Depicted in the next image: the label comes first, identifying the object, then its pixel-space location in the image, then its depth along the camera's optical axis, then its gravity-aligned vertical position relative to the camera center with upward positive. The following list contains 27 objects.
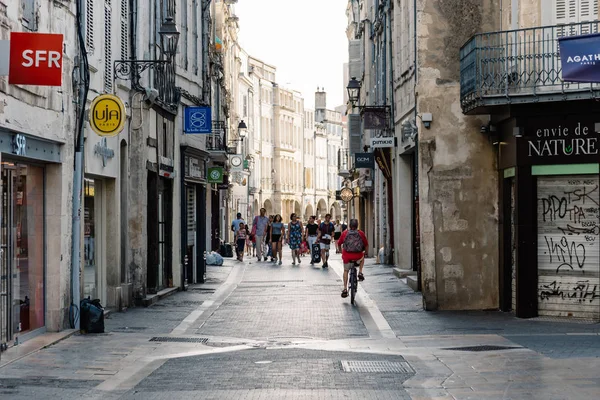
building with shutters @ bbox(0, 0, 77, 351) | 14.56 +0.70
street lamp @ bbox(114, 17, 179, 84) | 21.56 +3.14
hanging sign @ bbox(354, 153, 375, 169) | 41.31 +2.60
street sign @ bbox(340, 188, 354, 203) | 56.38 +1.98
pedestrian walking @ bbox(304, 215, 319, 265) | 42.97 +0.27
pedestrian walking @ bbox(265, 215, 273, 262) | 42.41 +0.01
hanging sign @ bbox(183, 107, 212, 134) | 28.23 +2.75
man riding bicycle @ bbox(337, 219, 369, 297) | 24.23 -0.17
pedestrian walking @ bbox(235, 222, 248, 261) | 44.16 -0.05
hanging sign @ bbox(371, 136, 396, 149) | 31.45 +2.44
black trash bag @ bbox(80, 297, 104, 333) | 17.42 -1.08
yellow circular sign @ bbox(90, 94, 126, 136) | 18.16 +1.85
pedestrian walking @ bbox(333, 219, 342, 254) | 66.85 +0.18
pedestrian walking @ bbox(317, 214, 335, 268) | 38.66 +0.02
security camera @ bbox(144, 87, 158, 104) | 23.20 +2.75
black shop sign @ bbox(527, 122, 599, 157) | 19.11 +1.47
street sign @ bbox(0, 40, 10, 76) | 12.98 +1.95
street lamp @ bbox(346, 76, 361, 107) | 45.91 +5.68
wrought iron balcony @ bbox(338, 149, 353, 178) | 65.17 +4.70
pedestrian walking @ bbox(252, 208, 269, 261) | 43.69 +0.40
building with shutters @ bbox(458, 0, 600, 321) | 19.12 +1.28
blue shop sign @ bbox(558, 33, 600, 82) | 13.60 +1.97
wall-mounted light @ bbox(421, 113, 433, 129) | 21.45 +2.07
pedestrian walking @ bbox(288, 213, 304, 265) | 40.81 +0.16
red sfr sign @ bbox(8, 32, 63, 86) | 13.63 +2.02
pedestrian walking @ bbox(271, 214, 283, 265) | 41.53 +0.11
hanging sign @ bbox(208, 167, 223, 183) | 38.56 +2.04
